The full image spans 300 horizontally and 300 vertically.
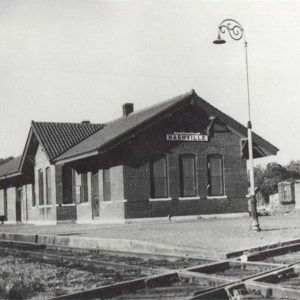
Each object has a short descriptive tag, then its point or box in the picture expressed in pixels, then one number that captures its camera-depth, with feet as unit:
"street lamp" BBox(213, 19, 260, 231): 50.26
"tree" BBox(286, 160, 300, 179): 244.67
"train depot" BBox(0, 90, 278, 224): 78.33
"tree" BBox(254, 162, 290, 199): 223.51
